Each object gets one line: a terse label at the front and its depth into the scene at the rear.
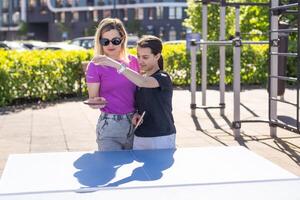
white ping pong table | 2.88
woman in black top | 4.09
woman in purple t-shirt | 4.18
